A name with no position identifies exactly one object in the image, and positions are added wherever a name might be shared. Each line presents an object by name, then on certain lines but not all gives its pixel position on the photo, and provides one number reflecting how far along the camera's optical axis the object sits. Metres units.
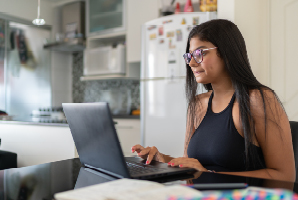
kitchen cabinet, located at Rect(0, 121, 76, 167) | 2.60
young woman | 1.06
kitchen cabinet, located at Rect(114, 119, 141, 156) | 3.81
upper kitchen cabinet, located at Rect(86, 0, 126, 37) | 4.24
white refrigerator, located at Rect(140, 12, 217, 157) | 3.04
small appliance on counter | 4.15
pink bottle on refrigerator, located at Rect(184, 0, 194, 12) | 3.23
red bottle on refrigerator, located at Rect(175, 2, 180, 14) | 3.45
